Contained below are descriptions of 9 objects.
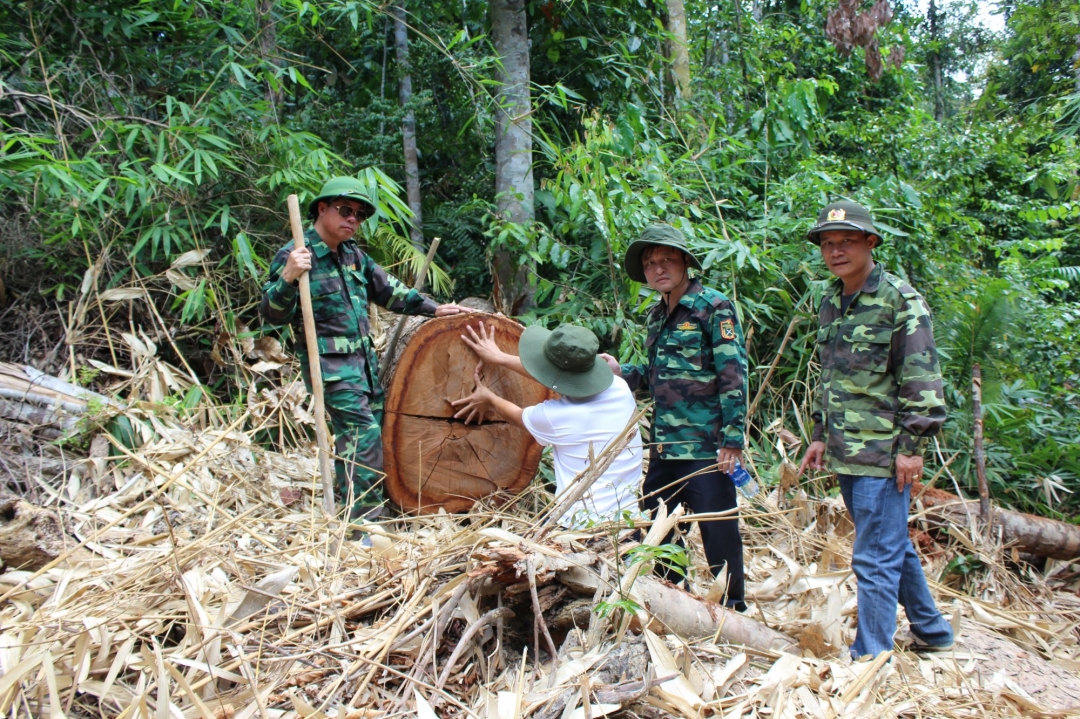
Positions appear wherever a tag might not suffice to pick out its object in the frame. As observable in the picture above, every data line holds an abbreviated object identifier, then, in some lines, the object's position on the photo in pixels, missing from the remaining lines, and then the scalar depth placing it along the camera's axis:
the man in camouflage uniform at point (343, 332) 3.79
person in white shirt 3.33
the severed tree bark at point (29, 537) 3.32
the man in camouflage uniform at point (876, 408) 2.88
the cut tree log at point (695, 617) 2.68
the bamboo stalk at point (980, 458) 4.29
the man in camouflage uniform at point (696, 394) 3.32
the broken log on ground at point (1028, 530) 4.35
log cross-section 3.97
